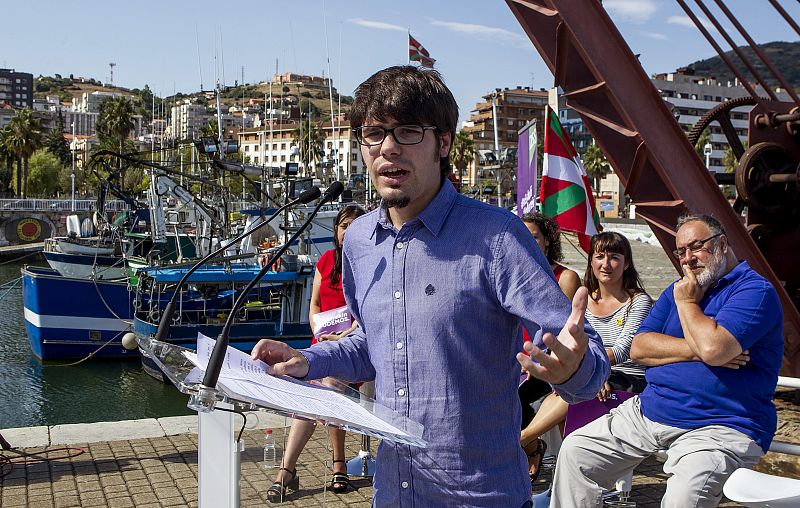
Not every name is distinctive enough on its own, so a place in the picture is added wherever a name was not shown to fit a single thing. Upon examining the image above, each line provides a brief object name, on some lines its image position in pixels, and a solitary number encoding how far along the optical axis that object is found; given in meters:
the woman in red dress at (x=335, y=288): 5.37
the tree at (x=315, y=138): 80.91
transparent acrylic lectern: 1.90
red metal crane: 6.23
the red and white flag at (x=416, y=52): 14.57
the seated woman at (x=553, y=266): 5.08
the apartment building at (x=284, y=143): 110.19
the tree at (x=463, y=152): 78.94
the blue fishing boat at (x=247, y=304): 17.55
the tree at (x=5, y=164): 76.52
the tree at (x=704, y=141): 90.68
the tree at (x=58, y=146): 114.31
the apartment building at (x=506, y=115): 142.00
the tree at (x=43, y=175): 85.12
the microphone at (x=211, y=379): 1.96
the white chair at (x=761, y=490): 2.37
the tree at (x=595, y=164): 87.38
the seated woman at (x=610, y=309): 4.95
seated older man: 3.75
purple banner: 8.58
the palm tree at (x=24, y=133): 71.75
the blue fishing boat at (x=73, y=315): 21.16
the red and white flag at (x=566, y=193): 7.91
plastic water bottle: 2.59
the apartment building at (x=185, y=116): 177.36
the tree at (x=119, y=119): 66.62
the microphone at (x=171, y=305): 2.61
